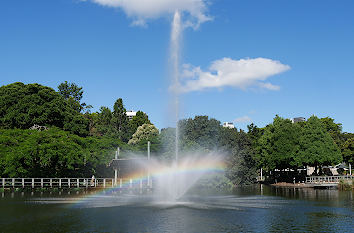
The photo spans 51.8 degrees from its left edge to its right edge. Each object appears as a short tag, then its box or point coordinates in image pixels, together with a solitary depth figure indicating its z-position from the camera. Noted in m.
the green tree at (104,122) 107.64
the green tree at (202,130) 75.44
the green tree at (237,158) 69.50
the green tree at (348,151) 84.56
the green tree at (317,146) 69.12
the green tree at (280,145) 72.88
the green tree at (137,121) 113.66
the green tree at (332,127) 109.72
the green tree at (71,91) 123.50
